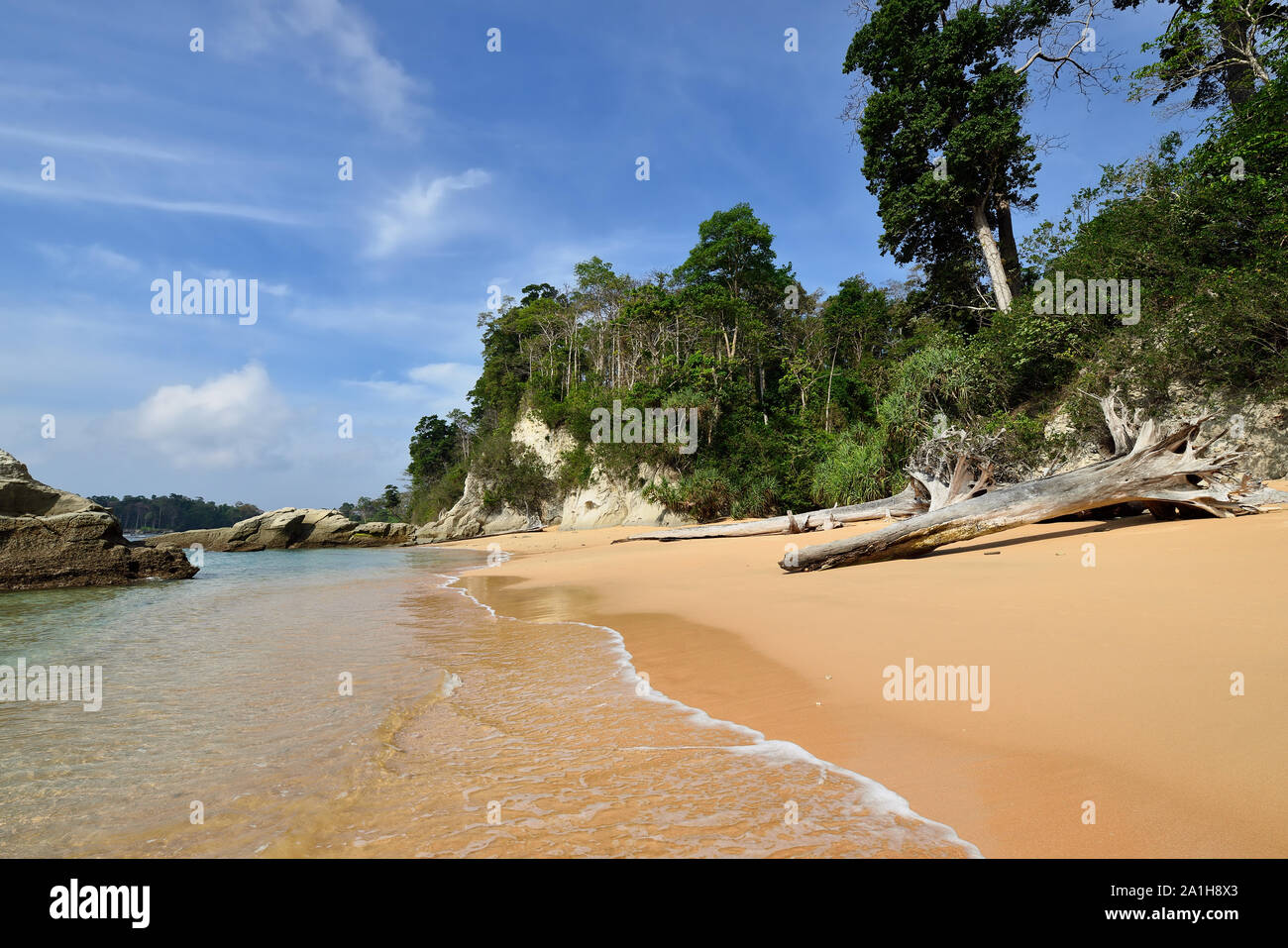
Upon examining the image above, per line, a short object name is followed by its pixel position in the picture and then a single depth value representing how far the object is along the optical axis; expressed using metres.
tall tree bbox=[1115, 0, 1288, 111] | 12.14
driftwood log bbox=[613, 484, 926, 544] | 12.41
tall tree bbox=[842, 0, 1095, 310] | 18.66
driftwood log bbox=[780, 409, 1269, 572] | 7.88
